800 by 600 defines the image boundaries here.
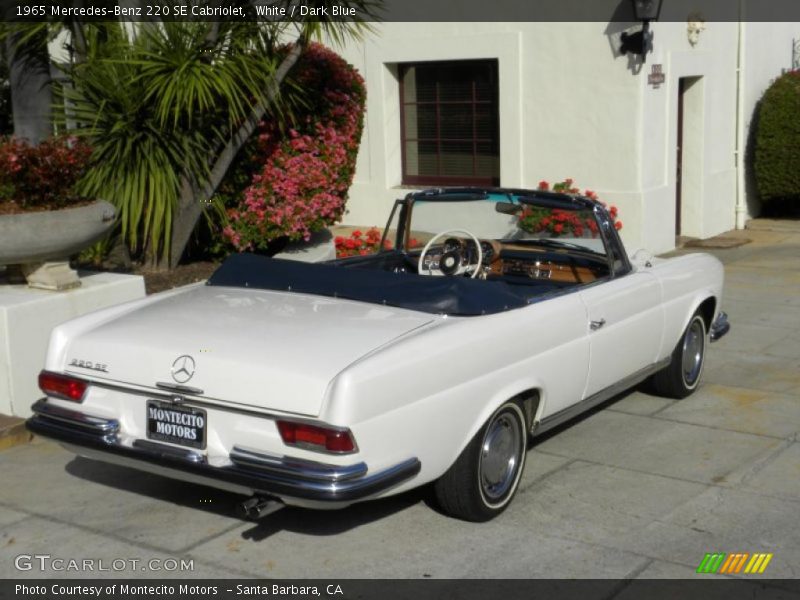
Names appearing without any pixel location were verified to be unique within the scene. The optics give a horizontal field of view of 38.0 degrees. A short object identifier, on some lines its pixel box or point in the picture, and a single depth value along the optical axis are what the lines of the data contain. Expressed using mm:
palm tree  8812
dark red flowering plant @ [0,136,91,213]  7070
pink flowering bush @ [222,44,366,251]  9906
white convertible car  4660
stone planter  6855
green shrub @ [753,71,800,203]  14125
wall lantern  11414
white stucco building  12094
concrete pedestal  6816
